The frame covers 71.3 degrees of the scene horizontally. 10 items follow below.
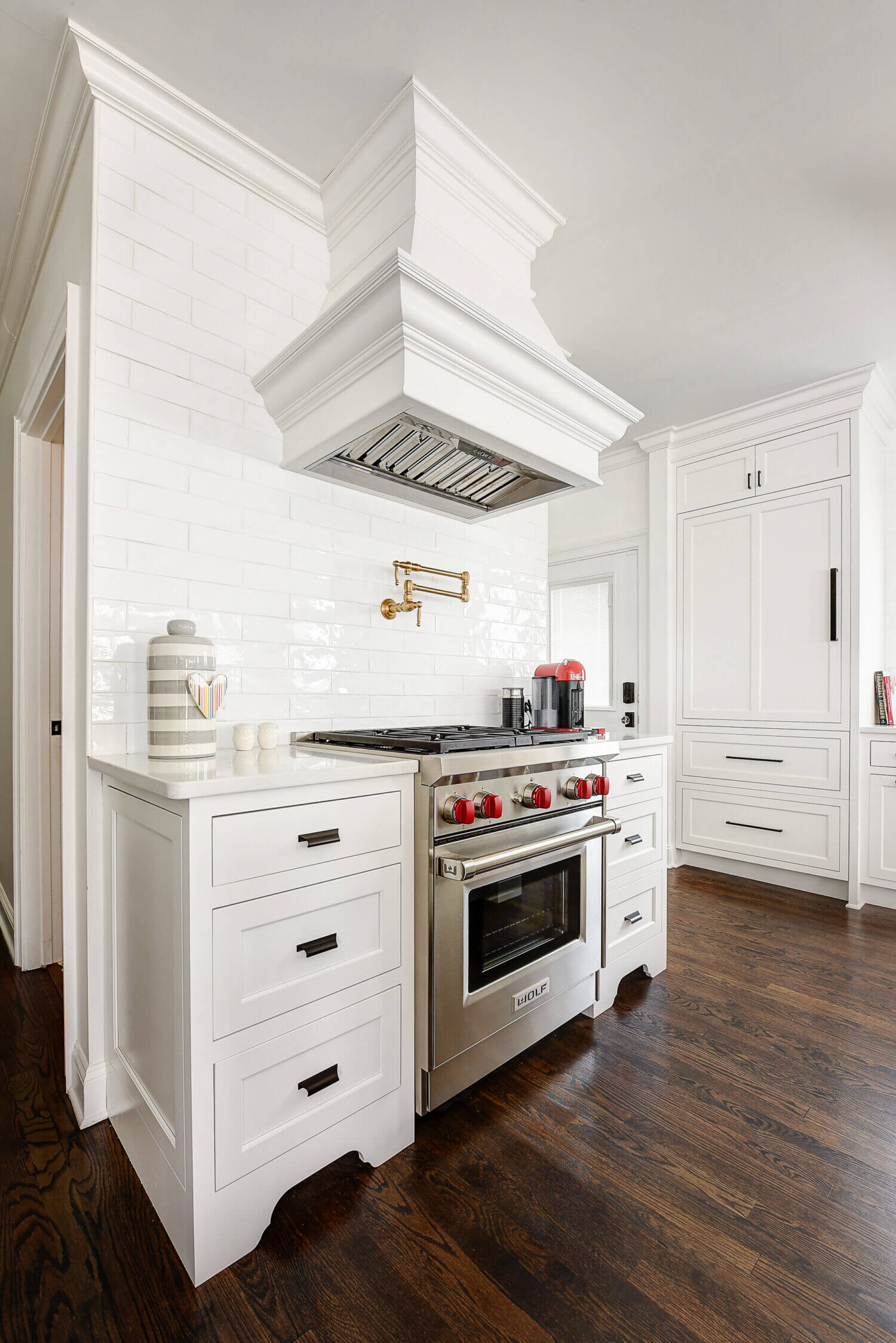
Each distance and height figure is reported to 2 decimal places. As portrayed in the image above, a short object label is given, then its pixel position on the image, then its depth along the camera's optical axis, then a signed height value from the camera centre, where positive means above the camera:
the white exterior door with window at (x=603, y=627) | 4.38 +0.33
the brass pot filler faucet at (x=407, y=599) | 2.19 +0.26
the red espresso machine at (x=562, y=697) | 2.29 -0.09
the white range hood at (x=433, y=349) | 1.57 +0.87
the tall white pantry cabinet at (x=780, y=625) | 3.30 +0.27
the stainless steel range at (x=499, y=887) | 1.46 -0.58
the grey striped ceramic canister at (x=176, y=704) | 1.42 -0.08
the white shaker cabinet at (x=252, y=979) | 1.09 -0.61
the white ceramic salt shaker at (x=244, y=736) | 1.61 -0.17
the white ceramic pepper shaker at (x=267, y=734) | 1.71 -0.17
